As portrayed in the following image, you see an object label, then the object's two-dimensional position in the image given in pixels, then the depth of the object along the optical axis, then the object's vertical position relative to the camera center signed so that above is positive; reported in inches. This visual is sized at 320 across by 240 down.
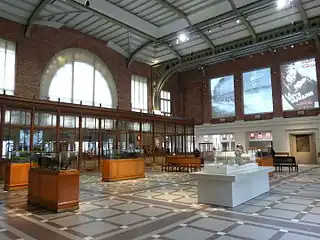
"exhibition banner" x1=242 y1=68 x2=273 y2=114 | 729.0 +151.0
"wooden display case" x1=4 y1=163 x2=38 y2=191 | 323.6 -35.7
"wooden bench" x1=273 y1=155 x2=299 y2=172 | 492.4 -32.3
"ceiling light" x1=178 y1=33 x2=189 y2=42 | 588.6 +245.0
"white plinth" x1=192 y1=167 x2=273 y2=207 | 213.8 -36.6
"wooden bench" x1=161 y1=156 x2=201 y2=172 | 508.4 -36.3
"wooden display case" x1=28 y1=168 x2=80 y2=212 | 206.4 -34.1
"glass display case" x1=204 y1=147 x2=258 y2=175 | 221.3 -16.1
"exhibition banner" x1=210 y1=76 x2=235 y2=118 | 799.7 +150.3
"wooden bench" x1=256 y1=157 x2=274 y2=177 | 409.1 -26.6
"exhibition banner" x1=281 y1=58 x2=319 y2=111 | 657.0 +150.3
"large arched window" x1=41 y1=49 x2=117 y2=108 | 557.0 +152.3
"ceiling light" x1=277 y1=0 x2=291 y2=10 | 461.4 +252.0
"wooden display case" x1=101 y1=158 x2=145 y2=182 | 386.3 -34.4
